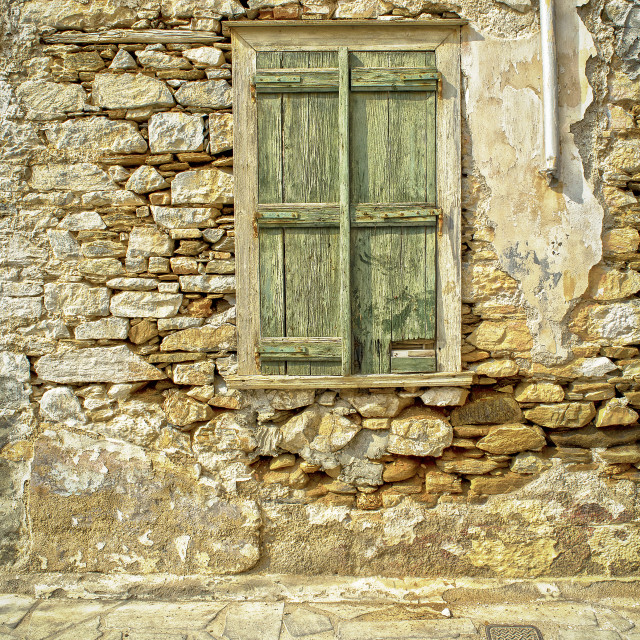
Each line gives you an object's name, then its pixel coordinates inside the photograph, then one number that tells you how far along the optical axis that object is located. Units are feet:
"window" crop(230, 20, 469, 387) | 9.00
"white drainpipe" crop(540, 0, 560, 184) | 8.77
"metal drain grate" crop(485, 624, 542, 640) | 7.98
